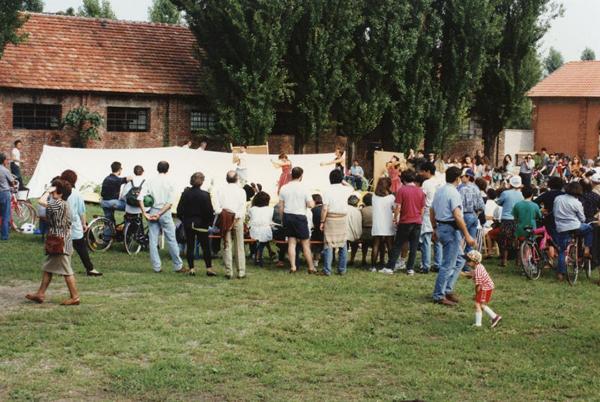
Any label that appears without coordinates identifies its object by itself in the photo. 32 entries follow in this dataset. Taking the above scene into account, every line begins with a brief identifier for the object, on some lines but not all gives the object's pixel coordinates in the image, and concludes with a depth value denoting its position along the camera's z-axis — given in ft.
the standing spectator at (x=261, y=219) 51.21
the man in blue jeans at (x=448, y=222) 40.88
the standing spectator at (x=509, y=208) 53.47
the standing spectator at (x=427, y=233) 51.19
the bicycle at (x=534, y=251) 50.01
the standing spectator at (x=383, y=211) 50.34
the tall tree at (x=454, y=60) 115.44
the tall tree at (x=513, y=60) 123.24
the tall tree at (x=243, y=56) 101.40
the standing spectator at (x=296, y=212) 48.98
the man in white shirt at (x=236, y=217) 47.09
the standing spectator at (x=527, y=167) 98.29
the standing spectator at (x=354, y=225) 51.55
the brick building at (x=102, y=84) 104.17
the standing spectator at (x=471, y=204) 47.44
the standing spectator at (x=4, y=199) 58.23
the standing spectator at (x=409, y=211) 48.44
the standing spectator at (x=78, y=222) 44.52
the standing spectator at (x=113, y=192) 56.39
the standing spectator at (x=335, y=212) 48.67
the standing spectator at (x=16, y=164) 71.13
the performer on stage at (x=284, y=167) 72.84
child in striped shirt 36.60
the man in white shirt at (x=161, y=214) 48.14
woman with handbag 38.24
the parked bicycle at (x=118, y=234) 55.42
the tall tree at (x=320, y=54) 105.60
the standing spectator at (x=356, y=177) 96.94
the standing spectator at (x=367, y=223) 52.08
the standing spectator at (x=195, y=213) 47.01
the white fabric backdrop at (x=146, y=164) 82.17
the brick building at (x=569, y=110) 172.24
